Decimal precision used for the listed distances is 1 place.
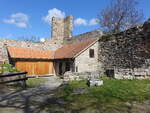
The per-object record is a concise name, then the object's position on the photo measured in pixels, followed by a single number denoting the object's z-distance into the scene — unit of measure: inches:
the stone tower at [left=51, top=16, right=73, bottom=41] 736.4
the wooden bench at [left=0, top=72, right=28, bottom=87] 242.8
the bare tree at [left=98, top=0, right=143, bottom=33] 680.8
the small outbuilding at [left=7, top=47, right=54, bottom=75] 480.5
